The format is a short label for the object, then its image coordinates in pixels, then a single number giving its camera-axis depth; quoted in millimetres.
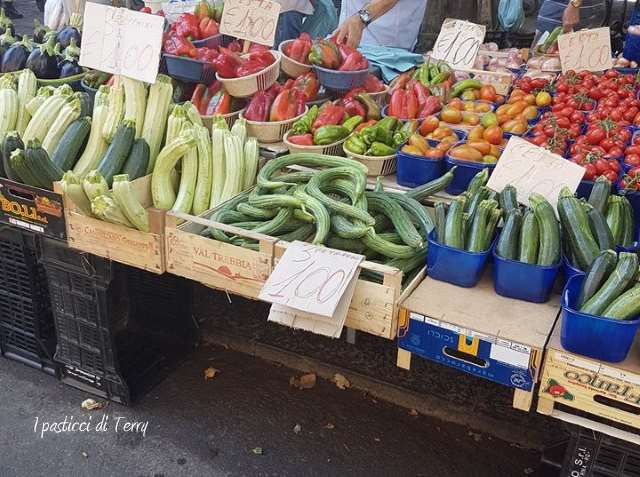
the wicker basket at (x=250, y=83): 3639
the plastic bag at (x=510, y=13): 7980
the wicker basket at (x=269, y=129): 3518
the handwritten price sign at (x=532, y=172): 2527
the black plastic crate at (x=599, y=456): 2154
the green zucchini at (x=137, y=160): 2838
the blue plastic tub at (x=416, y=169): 3010
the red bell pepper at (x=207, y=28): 4086
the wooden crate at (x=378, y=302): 2189
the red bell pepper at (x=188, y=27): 3986
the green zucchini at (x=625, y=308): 1884
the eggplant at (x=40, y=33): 4793
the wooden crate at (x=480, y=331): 2061
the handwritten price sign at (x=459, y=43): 4594
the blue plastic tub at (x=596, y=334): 1854
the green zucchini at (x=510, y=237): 2256
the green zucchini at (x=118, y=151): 2820
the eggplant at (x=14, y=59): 4152
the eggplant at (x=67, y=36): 4398
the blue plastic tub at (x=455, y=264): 2283
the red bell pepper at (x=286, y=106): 3574
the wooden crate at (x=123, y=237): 2617
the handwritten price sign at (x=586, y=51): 4383
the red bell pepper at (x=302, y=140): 3328
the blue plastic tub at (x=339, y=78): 3844
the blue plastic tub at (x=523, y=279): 2197
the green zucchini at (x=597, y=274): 1970
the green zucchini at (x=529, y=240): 2227
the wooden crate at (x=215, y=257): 2406
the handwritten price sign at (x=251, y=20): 3863
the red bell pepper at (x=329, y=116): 3456
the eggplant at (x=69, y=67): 4113
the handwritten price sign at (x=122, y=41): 2961
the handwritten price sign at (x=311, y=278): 2125
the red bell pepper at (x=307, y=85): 3855
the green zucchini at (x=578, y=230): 2193
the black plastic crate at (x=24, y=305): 3246
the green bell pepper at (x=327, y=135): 3318
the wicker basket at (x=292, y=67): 3943
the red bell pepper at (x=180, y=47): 3730
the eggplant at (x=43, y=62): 4066
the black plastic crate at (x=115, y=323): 3080
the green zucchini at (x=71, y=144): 2945
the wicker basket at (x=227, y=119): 3622
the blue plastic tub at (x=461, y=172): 2930
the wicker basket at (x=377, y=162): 3158
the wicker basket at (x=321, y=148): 3283
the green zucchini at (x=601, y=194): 2494
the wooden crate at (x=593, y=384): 1900
